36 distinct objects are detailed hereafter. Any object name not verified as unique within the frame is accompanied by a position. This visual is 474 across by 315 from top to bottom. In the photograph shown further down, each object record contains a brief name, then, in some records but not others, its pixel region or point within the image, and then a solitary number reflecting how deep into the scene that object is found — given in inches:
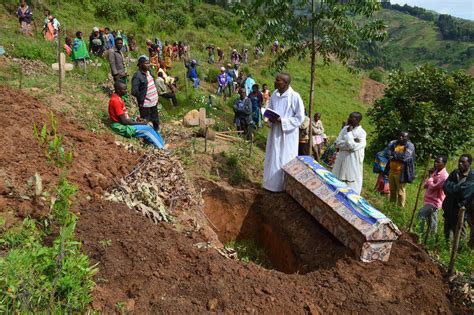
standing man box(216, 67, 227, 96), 530.6
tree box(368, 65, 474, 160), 451.5
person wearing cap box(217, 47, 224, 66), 825.8
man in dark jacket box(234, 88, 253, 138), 376.8
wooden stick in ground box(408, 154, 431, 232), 211.8
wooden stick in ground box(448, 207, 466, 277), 148.5
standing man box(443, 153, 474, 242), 198.4
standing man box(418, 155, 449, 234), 232.1
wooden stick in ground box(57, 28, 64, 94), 280.6
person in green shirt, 404.2
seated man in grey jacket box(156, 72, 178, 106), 404.5
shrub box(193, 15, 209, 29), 1064.2
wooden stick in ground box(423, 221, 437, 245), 199.2
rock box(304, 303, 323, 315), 133.0
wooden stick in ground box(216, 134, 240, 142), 328.2
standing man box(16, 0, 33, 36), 499.8
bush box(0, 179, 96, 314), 101.2
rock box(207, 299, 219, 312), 125.5
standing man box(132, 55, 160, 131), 273.0
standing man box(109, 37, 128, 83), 325.1
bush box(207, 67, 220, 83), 639.0
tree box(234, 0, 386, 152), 259.6
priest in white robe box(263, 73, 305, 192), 231.8
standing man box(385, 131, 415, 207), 252.8
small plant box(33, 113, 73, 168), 175.8
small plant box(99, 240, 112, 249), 139.2
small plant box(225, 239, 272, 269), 223.0
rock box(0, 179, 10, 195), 146.6
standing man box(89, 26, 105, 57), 485.0
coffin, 159.9
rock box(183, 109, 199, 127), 355.3
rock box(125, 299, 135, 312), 118.3
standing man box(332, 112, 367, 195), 228.2
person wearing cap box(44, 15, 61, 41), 516.4
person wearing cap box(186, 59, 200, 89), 543.1
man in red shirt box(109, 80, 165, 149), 258.4
